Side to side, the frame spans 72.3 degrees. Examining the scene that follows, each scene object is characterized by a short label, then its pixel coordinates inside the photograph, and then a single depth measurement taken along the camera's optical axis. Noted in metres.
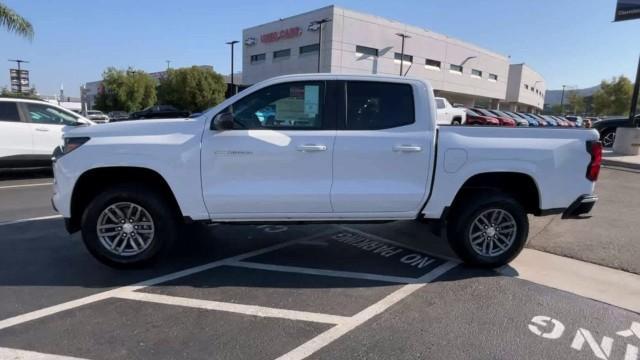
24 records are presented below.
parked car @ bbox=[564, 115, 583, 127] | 44.94
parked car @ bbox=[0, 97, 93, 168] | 9.16
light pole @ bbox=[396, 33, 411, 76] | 49.20
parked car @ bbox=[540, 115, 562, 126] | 38.54
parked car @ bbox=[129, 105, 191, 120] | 34.51
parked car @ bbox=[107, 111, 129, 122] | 50.69
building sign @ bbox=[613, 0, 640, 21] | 15.80
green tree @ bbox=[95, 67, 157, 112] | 60.69
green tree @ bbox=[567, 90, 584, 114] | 104.94
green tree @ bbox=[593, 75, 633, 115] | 74.94
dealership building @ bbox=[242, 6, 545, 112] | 46.91
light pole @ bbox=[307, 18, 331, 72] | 45.66
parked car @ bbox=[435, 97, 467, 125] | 22.36
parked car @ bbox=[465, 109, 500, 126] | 30.41
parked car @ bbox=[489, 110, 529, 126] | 36.07
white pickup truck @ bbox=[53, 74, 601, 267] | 4.25
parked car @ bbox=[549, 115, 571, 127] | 37.88
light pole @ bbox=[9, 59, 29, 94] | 55.95
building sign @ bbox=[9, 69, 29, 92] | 56.42
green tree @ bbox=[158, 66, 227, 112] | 56.78
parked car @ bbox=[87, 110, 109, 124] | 40.06
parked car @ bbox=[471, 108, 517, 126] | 31.95
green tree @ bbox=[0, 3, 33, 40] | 16.48
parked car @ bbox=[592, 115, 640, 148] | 18.39
